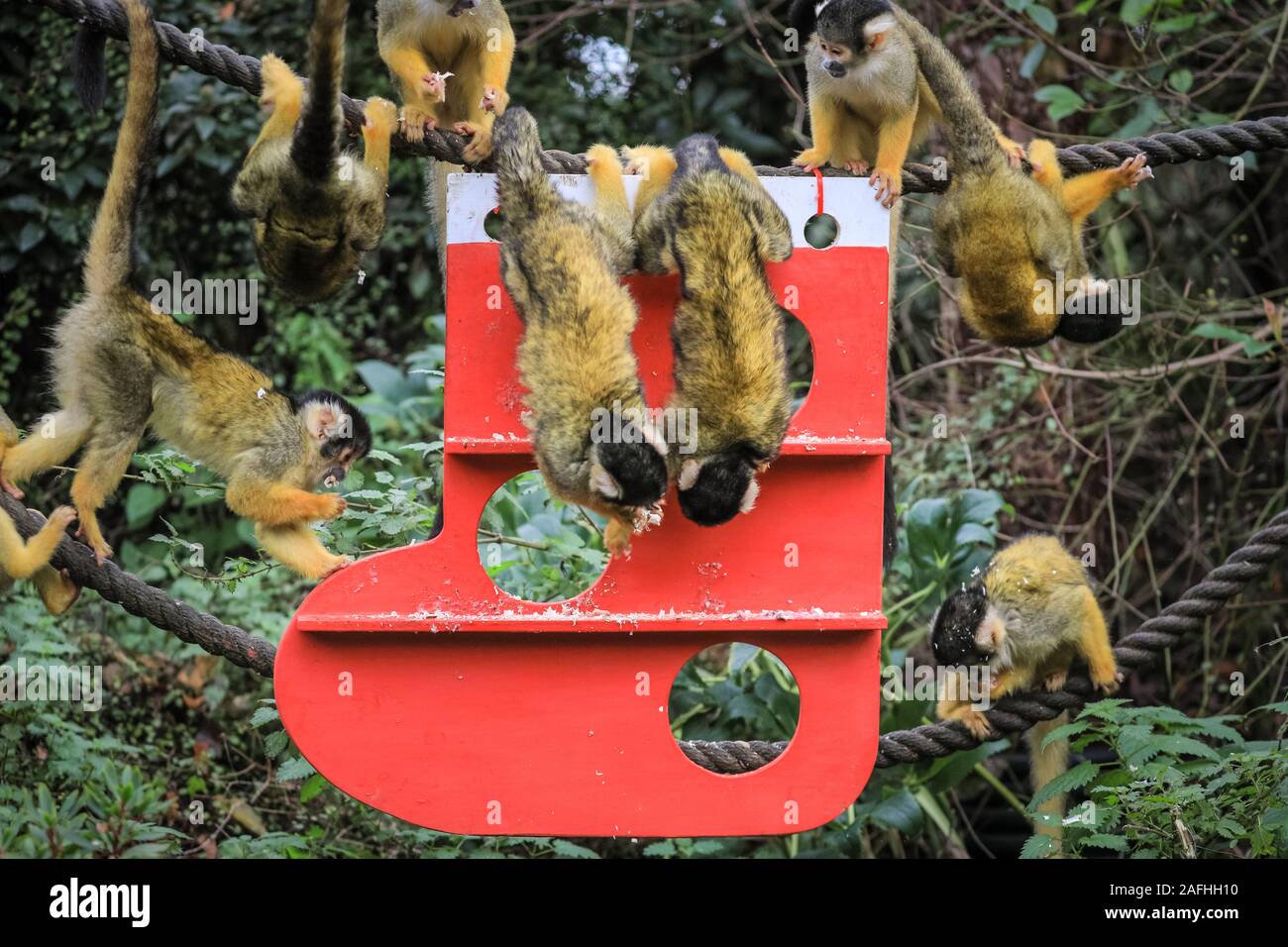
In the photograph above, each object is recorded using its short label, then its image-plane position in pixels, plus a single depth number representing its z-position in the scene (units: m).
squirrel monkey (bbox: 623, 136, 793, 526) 3.95
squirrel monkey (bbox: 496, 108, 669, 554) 3.88
